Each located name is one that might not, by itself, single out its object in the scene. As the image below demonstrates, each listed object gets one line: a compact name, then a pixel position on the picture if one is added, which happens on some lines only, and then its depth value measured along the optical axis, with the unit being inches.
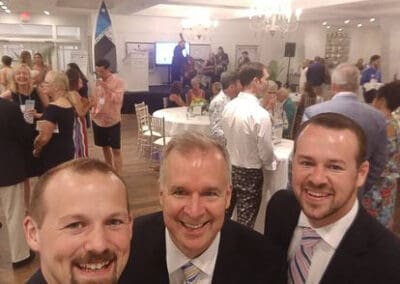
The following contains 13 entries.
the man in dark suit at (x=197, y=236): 46.8
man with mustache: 30.5
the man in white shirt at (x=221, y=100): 174.1
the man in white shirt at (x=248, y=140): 132.3
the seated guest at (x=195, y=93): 263.8
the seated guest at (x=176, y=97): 315.3
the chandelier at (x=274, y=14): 255.0
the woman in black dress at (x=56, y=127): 137.9
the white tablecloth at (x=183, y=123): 216.7
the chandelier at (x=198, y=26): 470.3
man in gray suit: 108.5
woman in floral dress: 124.8
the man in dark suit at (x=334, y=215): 46.1
